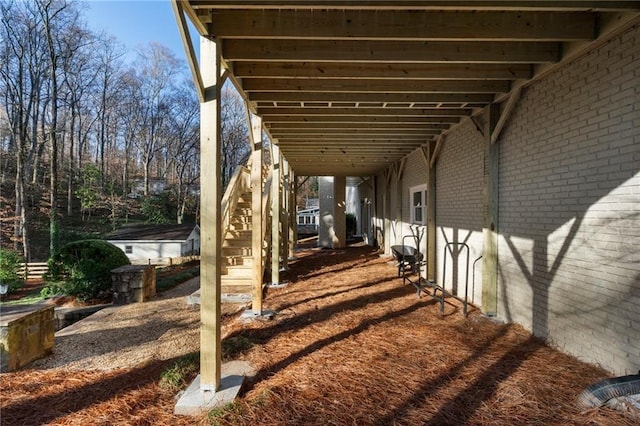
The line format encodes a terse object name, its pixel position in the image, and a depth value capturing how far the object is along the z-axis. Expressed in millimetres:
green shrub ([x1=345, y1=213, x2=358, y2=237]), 21130
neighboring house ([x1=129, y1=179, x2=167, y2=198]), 23922
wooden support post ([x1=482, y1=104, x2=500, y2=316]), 4457
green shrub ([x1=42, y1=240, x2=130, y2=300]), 6574
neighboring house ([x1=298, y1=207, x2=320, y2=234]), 27125
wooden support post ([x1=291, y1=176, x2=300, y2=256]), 11570
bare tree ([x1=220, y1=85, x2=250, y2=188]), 23203
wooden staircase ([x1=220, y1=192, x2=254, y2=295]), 6273
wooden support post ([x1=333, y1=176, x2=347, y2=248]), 14023
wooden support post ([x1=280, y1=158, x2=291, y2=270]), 8695
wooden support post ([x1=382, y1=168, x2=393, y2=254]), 11267
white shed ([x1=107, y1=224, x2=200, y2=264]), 14633
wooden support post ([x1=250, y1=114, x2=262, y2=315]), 4676
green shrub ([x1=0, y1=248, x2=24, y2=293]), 9742
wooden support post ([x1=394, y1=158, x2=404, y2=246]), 9738
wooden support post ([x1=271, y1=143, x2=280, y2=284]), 7193
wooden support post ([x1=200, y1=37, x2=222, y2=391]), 2598
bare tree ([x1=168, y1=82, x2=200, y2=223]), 23391
